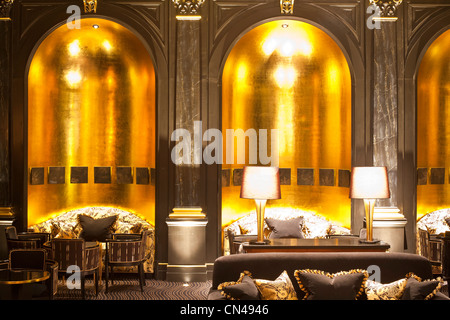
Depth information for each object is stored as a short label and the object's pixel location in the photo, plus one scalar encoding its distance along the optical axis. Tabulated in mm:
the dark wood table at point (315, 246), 4934
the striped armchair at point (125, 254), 6359
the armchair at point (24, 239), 6324
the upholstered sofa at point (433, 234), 6887
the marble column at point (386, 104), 7109
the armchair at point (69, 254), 5816
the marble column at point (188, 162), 7043
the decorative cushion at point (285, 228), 7129
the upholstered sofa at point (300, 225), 7402
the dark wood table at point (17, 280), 4656
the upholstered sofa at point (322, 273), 3762
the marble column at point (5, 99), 7223
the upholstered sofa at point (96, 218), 7344
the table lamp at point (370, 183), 5016
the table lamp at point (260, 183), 4730
